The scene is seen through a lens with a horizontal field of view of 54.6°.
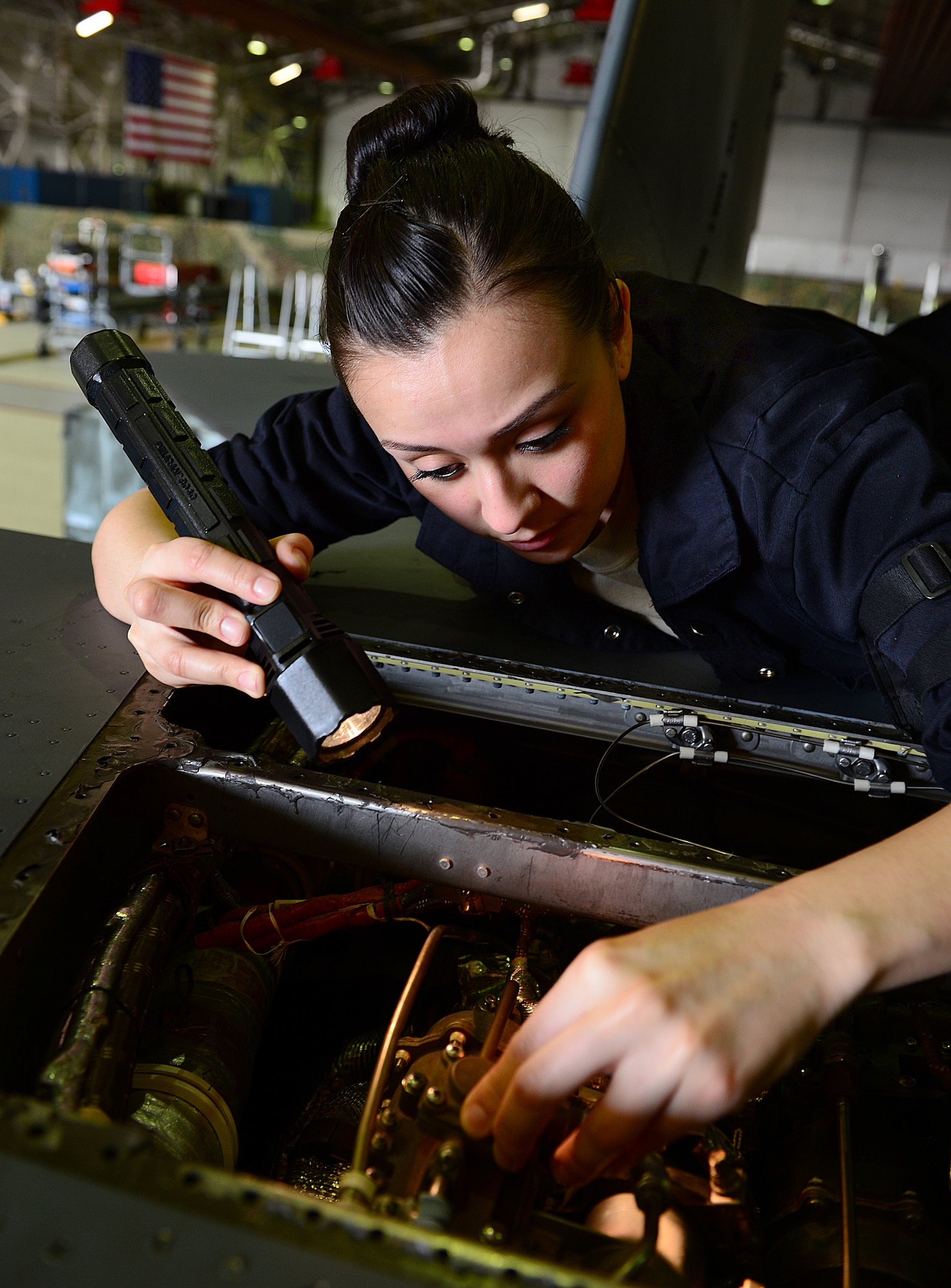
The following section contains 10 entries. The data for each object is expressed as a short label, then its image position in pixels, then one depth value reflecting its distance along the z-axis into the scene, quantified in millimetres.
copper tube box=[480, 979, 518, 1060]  595
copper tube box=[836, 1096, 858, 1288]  514
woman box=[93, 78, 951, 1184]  496
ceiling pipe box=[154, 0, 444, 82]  8469
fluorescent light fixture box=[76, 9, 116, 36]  9234
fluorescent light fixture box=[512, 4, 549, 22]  11297
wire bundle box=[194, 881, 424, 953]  770
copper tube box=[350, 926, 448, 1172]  520
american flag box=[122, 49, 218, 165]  8945
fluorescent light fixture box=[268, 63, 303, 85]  13445
